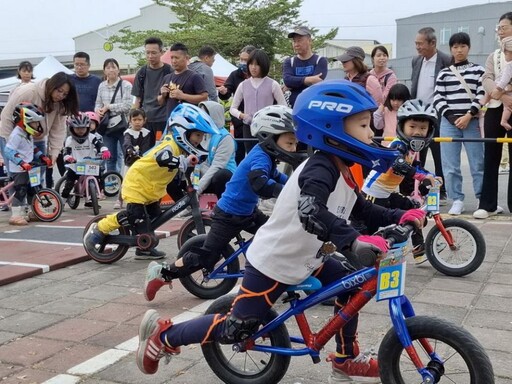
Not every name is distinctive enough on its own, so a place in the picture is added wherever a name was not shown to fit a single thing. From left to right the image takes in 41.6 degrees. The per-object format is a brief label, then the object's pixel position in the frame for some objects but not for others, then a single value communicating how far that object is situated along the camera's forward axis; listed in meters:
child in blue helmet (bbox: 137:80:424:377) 2.91
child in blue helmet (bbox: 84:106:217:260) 6.05
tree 37.59
